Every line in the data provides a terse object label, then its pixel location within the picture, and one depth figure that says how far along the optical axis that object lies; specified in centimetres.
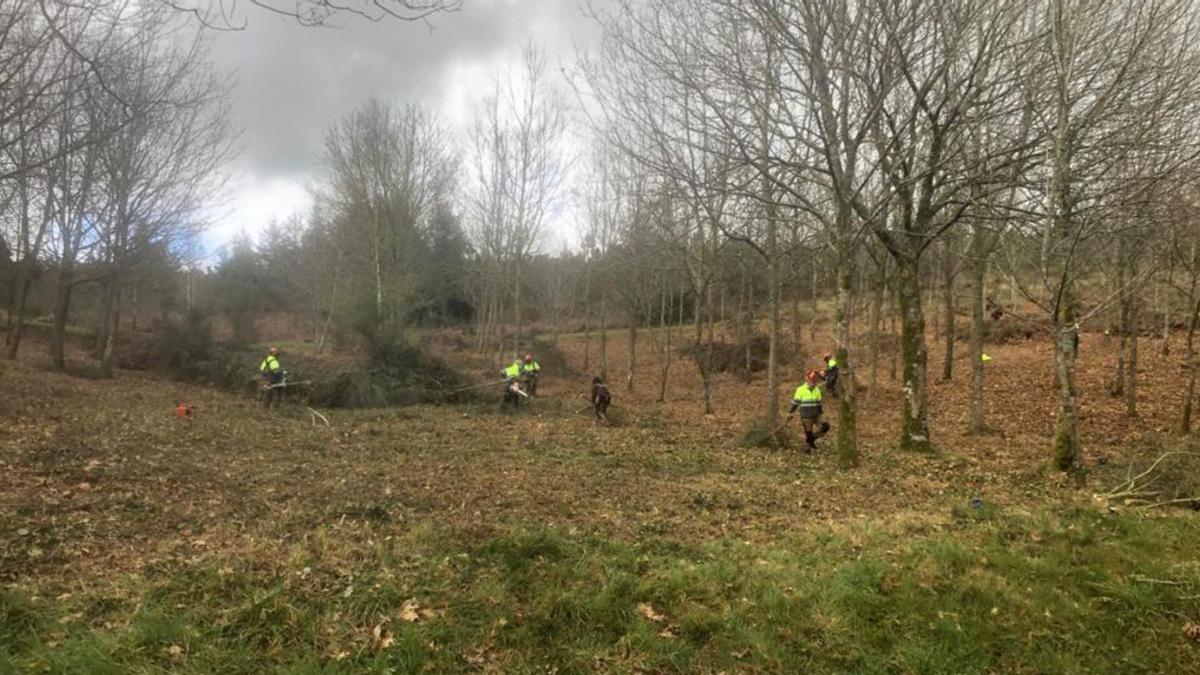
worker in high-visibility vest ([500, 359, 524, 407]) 1855
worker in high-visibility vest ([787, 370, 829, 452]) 1266
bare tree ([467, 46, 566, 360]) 2603
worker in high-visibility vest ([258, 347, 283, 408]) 1769
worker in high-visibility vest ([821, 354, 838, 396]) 2011
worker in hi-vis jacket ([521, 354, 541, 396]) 2038
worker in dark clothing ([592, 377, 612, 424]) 1656
